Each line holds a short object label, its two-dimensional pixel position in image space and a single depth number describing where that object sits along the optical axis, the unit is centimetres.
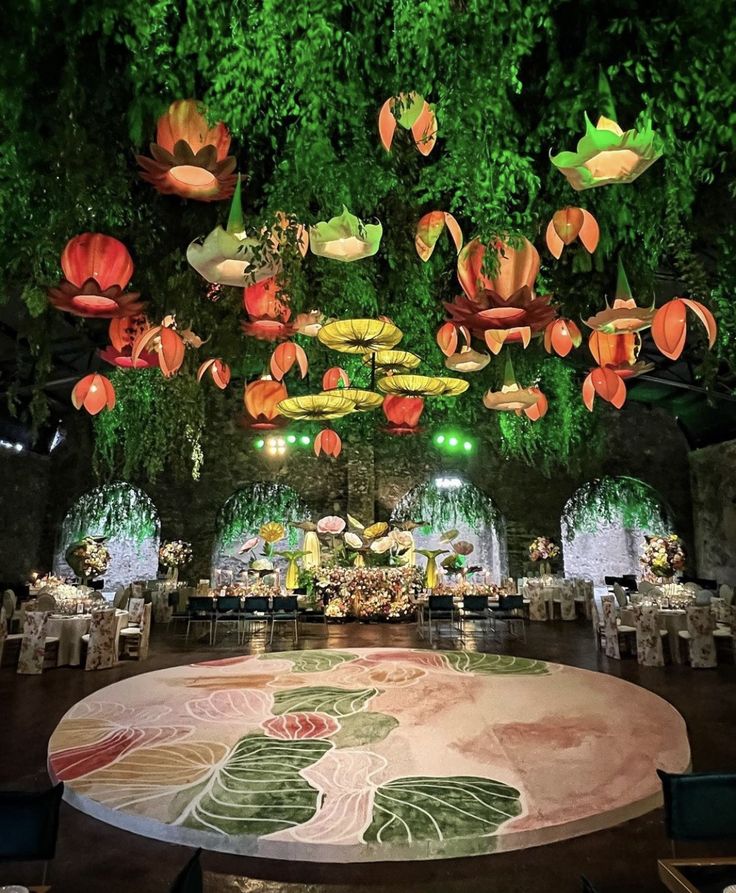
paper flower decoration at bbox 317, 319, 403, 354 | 474
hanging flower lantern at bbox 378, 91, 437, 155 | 273
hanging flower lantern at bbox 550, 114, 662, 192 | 224
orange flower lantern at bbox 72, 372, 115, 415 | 471
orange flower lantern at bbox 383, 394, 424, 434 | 675
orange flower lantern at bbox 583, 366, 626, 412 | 470
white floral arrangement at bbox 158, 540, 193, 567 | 1176
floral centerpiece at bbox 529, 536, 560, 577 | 1201
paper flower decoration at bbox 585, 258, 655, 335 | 352
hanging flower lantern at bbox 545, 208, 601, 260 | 333
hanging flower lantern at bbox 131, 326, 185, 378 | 397
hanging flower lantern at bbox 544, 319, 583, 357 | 438
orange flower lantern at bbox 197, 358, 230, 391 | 534
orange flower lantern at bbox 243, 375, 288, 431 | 568
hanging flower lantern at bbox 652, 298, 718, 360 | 350
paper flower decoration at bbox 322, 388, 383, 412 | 582
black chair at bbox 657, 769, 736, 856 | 204
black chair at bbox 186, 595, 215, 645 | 888
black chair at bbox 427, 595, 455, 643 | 873
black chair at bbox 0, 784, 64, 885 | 194
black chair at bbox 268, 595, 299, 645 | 881
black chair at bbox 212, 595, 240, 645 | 856
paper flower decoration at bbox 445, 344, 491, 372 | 485
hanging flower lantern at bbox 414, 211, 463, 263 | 355
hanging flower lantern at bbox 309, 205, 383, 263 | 307
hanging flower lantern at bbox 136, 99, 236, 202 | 269
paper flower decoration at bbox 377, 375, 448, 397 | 565
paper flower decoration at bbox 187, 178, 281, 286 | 289
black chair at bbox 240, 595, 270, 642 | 866
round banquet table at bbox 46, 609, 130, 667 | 700
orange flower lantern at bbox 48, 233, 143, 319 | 314
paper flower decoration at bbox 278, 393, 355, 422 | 585
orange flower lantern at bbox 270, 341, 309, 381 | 517
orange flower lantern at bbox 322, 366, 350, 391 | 629
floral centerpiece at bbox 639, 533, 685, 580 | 811
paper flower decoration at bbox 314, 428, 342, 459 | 812
